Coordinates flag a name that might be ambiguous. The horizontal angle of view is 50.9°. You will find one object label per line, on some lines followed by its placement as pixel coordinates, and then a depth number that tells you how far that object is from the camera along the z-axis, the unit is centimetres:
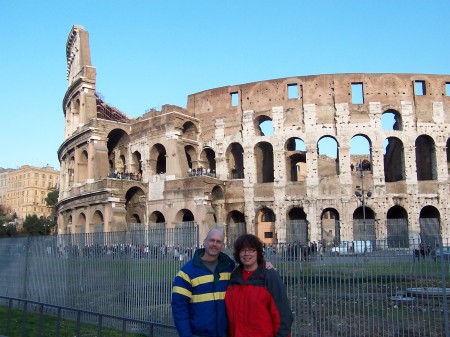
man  355
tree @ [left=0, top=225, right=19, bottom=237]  4978
